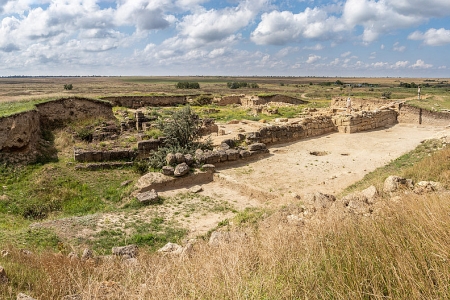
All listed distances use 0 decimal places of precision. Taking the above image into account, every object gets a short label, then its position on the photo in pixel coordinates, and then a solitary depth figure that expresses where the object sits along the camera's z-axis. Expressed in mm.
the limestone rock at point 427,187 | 6405
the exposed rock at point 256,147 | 13617
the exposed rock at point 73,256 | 5035
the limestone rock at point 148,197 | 9289
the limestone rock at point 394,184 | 7146
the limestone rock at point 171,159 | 11477
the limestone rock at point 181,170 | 10727
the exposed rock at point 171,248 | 6090
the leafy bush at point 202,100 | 37262
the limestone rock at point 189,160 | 11664
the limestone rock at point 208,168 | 11556
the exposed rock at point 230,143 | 14270
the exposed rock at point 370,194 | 6561
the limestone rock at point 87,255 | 5428
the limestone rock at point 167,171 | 10766
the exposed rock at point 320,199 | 6887
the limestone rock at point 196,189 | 10403
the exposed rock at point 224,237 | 5386
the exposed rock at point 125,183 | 10938
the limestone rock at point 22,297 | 3237
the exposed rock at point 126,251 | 5808
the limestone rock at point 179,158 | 11570
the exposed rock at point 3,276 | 3738
